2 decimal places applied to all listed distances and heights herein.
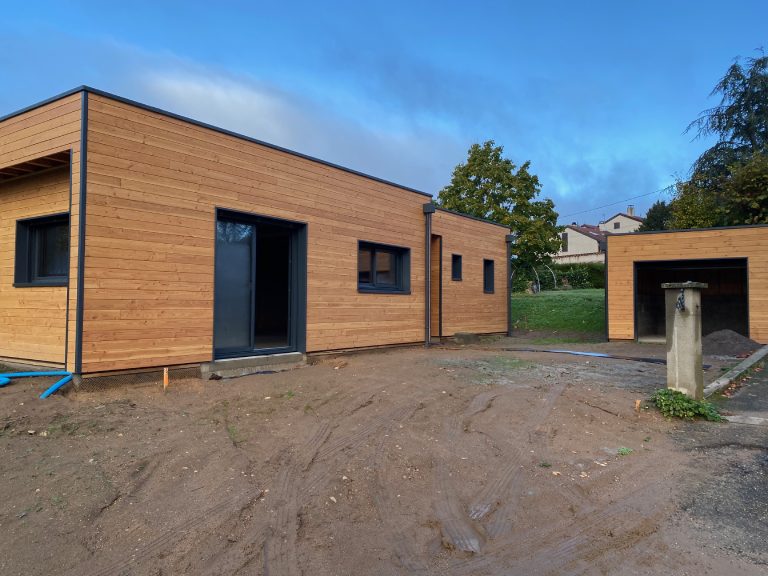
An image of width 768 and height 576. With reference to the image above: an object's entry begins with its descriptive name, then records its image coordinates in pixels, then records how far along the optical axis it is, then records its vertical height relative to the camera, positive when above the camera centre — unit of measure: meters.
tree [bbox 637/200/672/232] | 43.28 +7.39
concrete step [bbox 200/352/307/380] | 7.30 -1.05
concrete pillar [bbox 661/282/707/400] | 5.82 -0.44
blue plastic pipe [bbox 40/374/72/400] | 5.54 -1.02
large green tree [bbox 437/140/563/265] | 29.52 +6.00
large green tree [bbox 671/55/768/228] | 19.97 +6.67
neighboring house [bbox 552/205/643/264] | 48.17 +6.77
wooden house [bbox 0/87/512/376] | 6.12 +0.87
